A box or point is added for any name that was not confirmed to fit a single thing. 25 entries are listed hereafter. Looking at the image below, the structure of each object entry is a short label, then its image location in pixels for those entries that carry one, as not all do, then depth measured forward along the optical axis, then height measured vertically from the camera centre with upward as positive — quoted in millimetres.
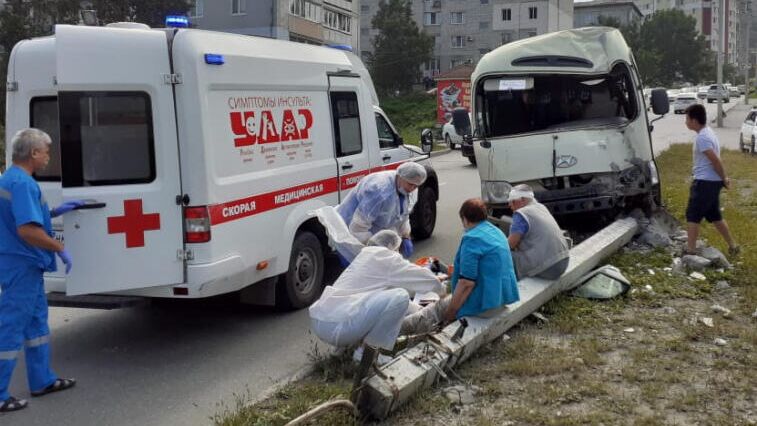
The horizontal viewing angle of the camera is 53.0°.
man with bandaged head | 6652 -969
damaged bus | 9508 +88
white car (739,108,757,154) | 24000 -269
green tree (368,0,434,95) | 72875 +7648
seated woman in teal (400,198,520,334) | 5449 -1075
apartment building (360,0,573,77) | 83500 +12451
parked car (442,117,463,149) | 32531 -189
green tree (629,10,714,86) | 115875 +12741
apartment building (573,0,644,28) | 112750 +18018
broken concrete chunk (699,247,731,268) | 7977 -1378
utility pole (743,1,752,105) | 68850 +5226
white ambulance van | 5641 -115
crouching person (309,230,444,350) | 4875 -1090
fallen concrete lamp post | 4457 -1453
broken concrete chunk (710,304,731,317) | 6467 -1578
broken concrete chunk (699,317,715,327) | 6160 -1590
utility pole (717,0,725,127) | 32531 +3443
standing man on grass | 8125 -581
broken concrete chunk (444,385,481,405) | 4773 -1664
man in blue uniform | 4980 -701
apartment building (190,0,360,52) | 52031 +8402
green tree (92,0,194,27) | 39125 +6909
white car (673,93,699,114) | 57362 +1987
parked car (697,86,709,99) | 75850 +3433
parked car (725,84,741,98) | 88038 +4036
